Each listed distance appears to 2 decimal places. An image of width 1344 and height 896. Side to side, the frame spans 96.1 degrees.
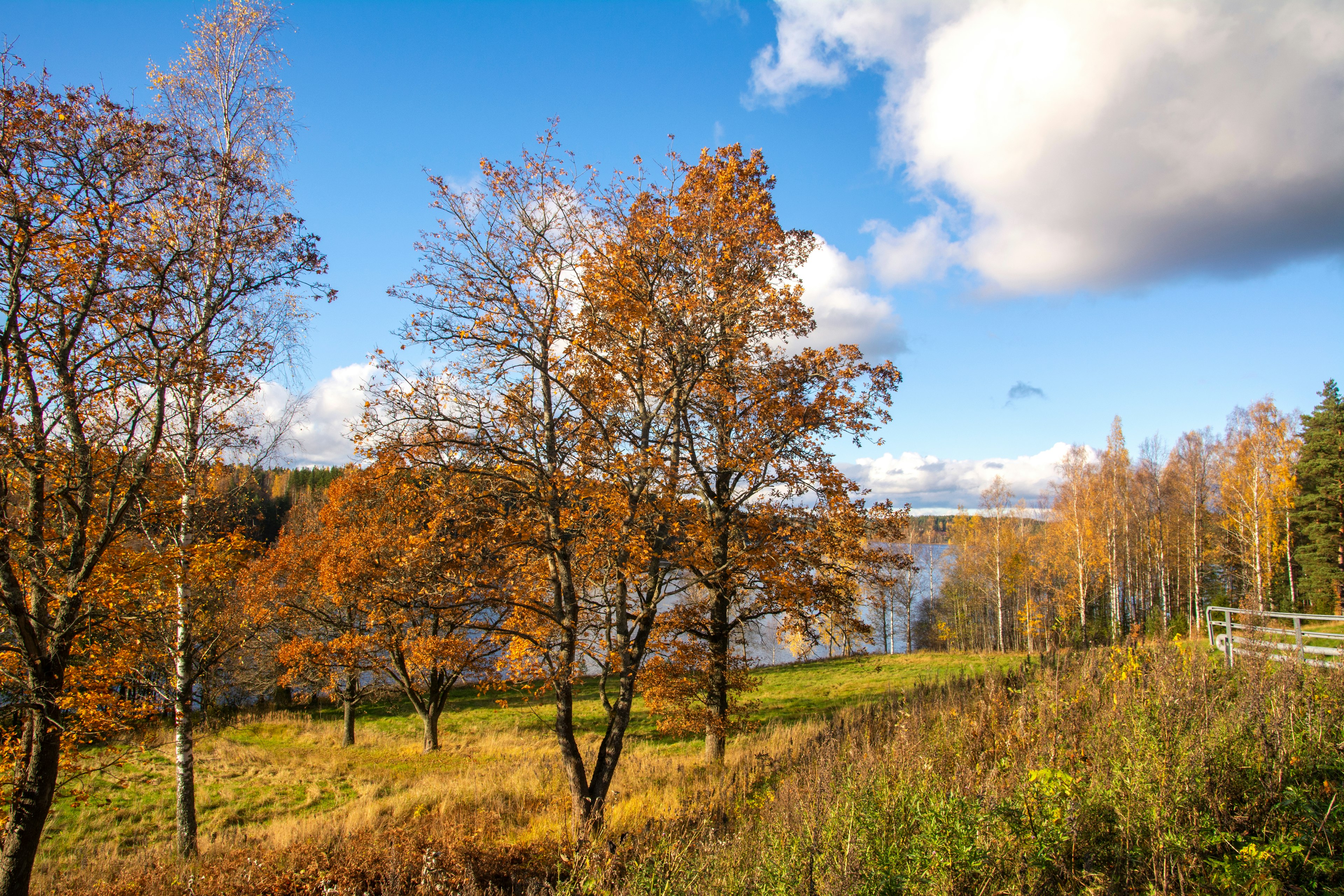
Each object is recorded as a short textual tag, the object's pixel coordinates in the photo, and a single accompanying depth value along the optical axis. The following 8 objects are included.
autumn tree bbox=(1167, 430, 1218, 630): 35.28
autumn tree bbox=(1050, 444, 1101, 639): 32.19
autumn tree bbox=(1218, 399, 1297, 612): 28.23
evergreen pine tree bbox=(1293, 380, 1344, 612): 28.41
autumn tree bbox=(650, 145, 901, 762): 10.27
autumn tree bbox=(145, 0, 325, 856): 9.06
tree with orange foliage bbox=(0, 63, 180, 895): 7.14
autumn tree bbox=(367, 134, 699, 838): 8.80
